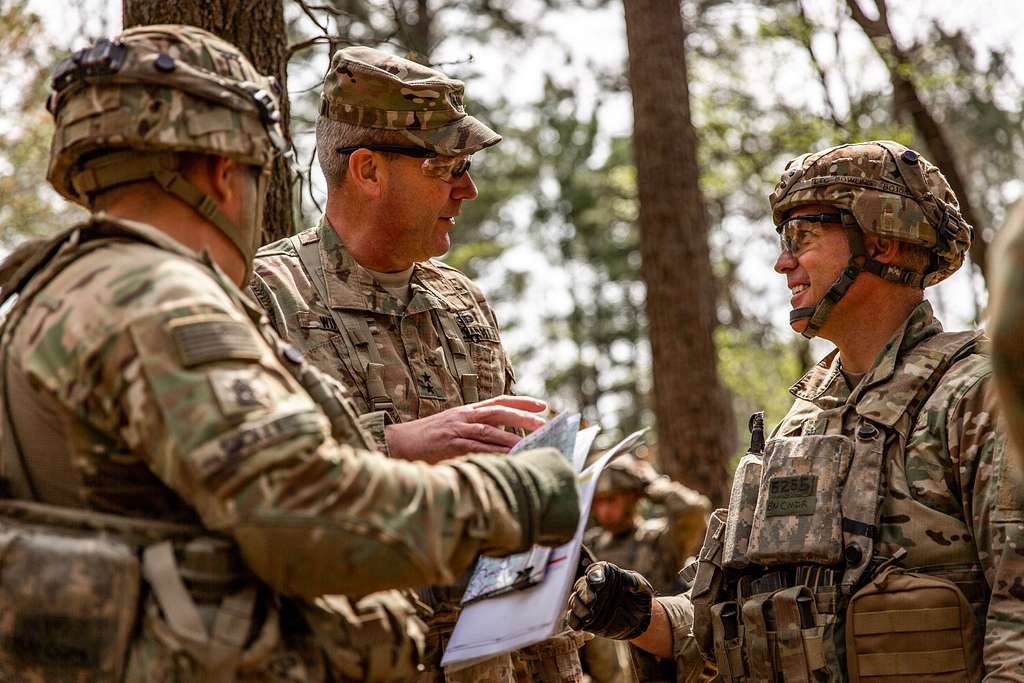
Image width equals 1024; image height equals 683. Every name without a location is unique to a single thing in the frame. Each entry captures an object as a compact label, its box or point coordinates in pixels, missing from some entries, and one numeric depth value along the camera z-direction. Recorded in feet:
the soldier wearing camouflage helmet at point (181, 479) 7.77
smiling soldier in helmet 11.89
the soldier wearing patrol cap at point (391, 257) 13.33
